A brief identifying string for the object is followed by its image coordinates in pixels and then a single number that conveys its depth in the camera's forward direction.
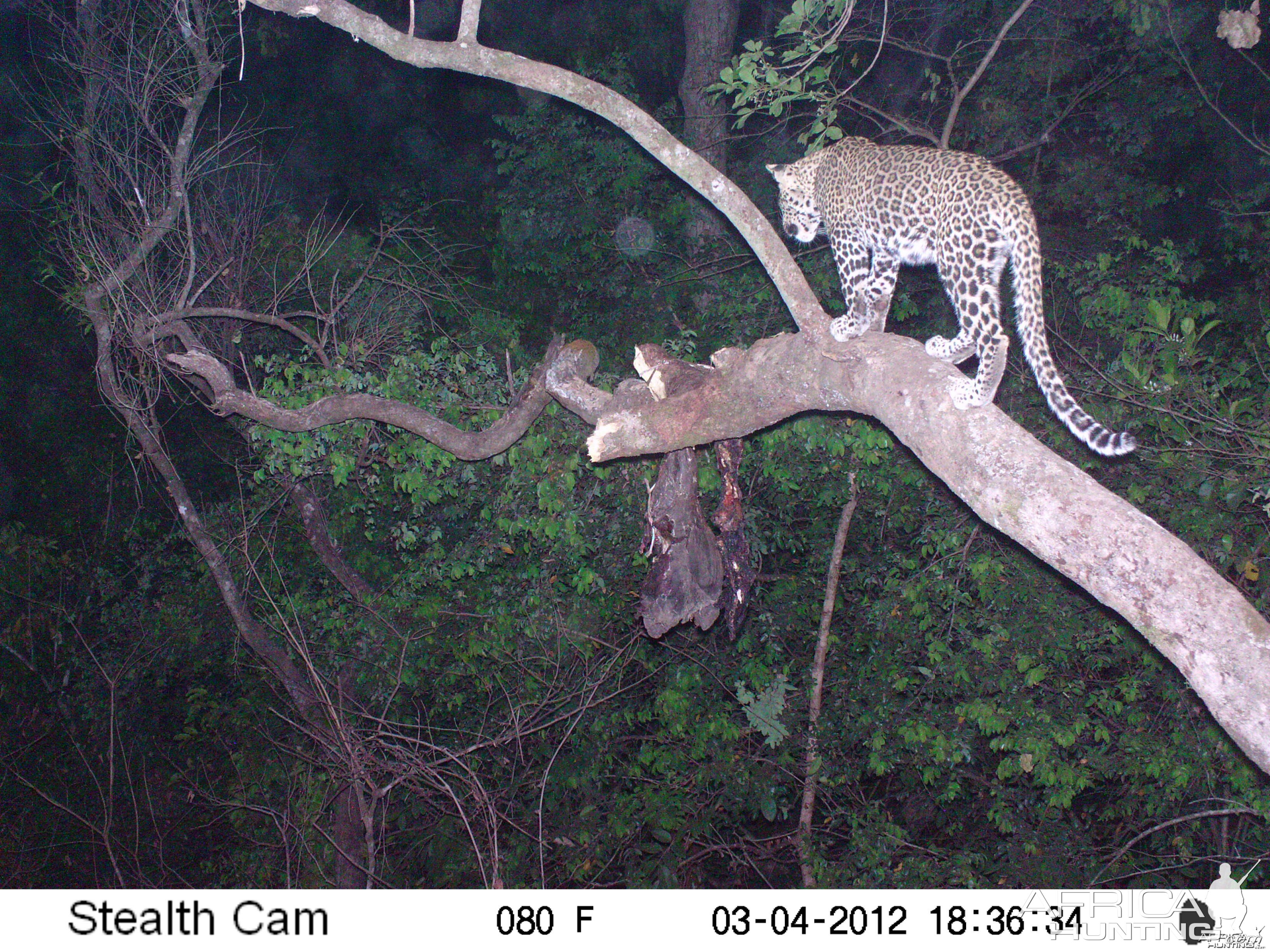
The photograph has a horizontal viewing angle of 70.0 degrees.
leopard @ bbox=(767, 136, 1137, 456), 3.08
